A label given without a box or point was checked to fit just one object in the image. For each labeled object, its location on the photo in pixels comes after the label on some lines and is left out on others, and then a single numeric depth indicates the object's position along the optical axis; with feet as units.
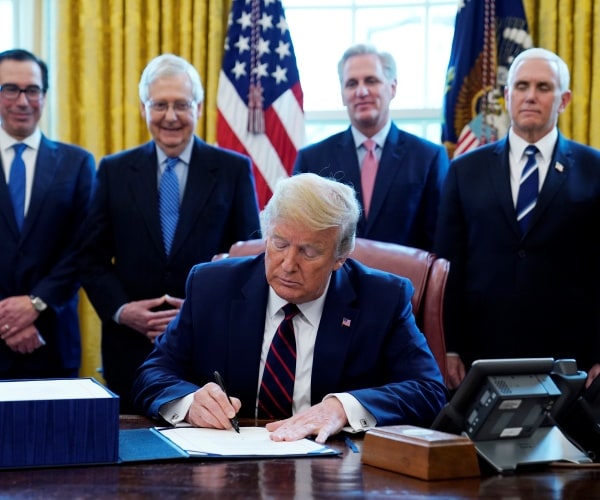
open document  7.42
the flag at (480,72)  17.58
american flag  18.53
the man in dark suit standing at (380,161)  14.52
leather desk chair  10.57
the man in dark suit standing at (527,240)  13.55
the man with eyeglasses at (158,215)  14.16
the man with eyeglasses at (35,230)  14.47
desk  6.37
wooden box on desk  6.93
